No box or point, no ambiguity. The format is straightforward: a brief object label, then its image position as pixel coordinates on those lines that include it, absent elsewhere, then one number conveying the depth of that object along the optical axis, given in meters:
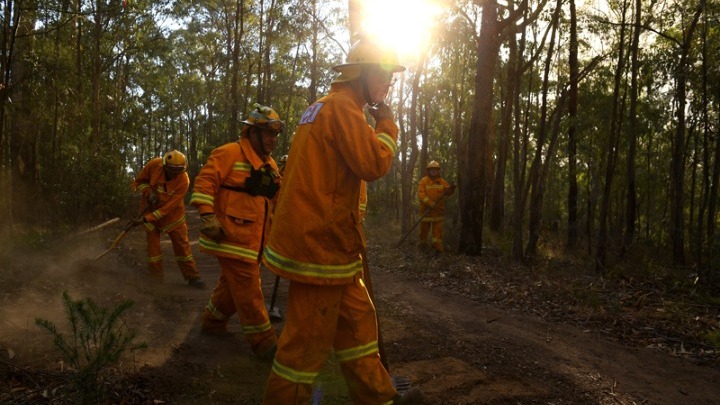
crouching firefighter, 7.47
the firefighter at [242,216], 4.38
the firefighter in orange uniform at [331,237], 2.76
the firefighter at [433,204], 12.12
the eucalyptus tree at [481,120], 10.52
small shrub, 2.81
